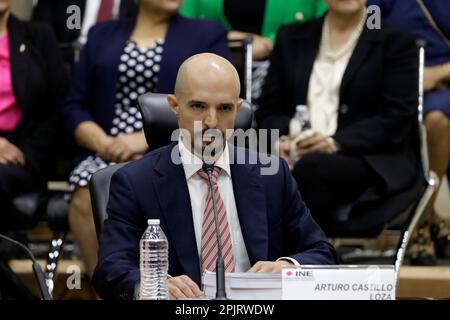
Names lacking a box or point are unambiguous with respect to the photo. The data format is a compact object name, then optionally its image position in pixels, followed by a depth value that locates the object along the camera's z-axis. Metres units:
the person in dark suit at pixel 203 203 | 5.43
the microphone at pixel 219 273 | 4.44
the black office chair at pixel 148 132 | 6.04
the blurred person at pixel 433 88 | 8.82
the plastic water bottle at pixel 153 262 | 4.73
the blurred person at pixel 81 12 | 9.98
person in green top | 9.43
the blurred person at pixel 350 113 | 8.17
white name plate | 4.39
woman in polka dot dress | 8.18
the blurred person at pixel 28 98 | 8.78
